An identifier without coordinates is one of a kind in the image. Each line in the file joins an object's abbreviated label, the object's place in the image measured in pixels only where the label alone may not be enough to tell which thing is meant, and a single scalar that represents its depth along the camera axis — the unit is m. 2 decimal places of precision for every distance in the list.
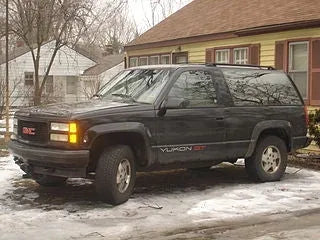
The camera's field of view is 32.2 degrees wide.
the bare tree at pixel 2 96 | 23.67
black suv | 7.03
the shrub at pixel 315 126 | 11.15
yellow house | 12.94
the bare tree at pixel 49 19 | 22.33
